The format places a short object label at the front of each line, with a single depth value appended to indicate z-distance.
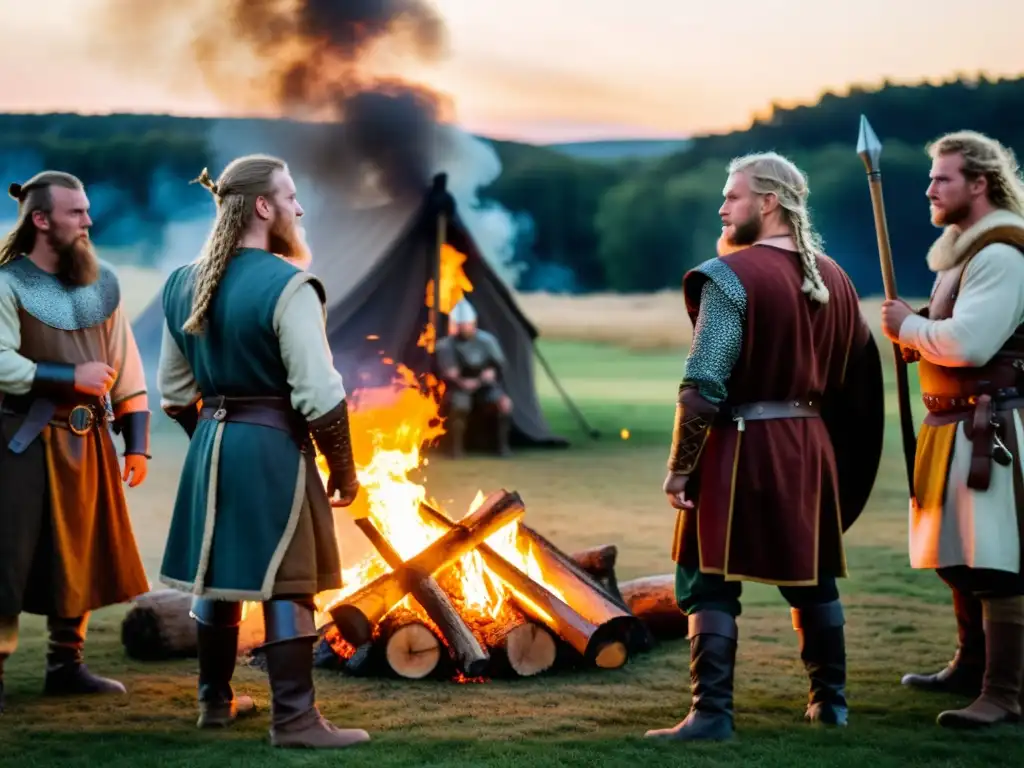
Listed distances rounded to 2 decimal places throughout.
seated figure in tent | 11.51
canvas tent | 11.45
